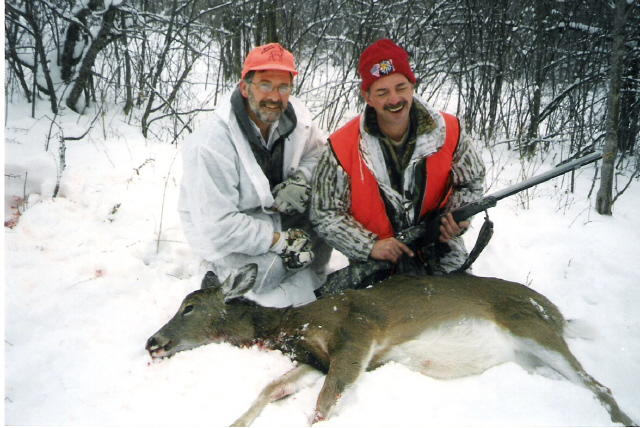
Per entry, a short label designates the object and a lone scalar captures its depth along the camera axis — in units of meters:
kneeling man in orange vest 3.19
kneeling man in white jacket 3.32
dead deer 2.65
